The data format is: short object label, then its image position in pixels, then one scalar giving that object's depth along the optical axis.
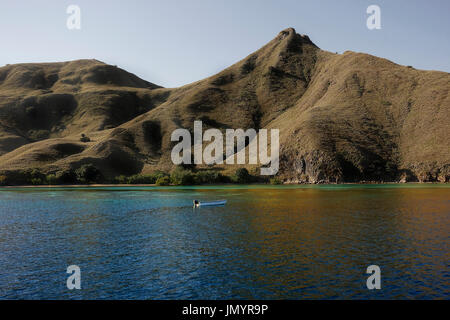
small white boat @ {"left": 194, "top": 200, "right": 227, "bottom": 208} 59.00
